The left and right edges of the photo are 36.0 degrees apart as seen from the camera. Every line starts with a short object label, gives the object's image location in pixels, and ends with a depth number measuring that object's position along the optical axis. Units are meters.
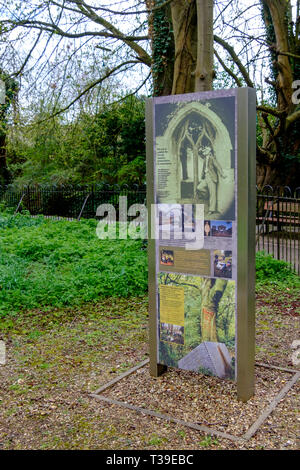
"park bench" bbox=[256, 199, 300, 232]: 8.75
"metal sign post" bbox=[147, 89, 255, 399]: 3.57
